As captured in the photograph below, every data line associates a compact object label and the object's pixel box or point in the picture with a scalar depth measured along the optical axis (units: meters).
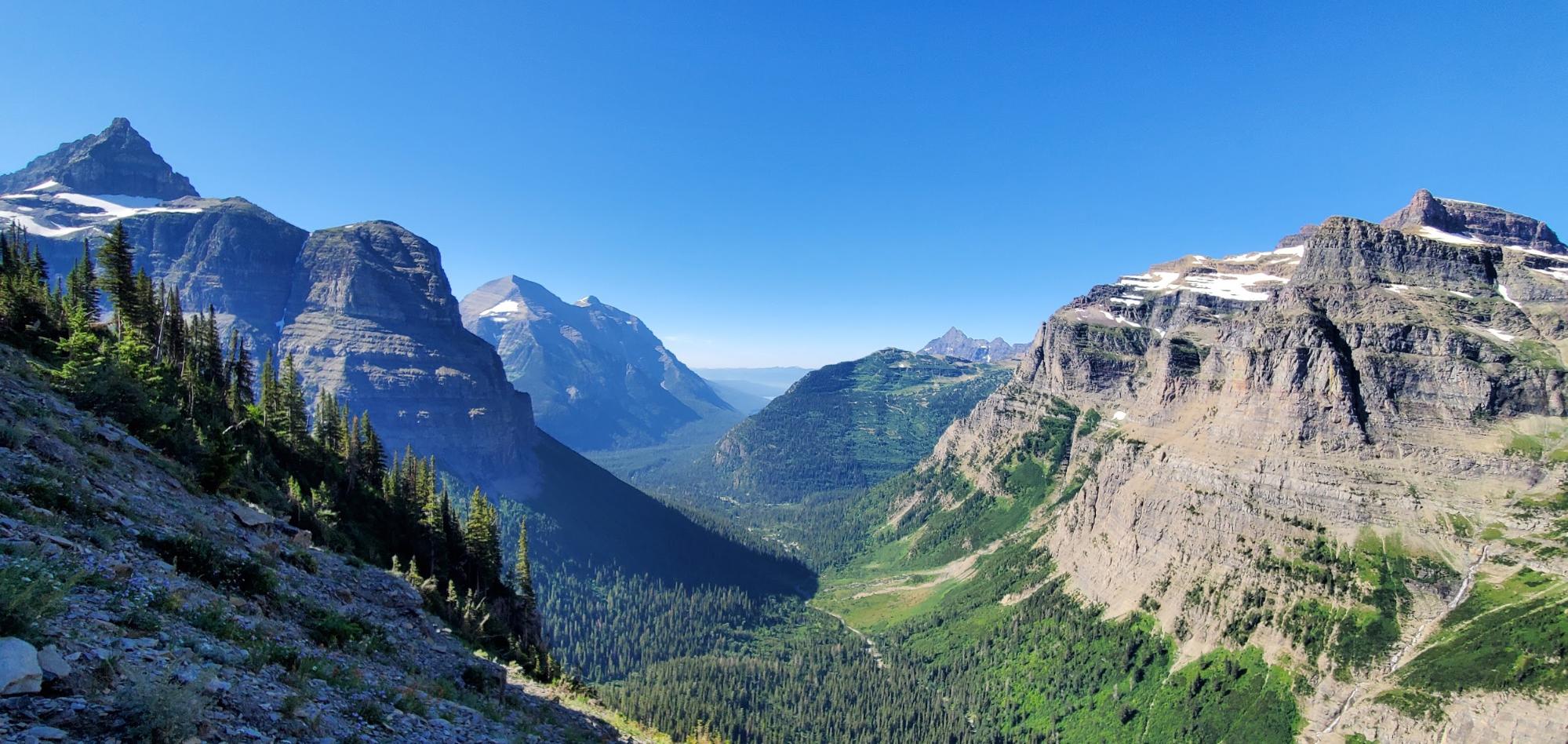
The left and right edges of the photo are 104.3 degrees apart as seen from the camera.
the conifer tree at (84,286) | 70.94
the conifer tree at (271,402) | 69.56
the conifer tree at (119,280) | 65.81
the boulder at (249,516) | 30.16
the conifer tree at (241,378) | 76.31
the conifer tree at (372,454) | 80.38
